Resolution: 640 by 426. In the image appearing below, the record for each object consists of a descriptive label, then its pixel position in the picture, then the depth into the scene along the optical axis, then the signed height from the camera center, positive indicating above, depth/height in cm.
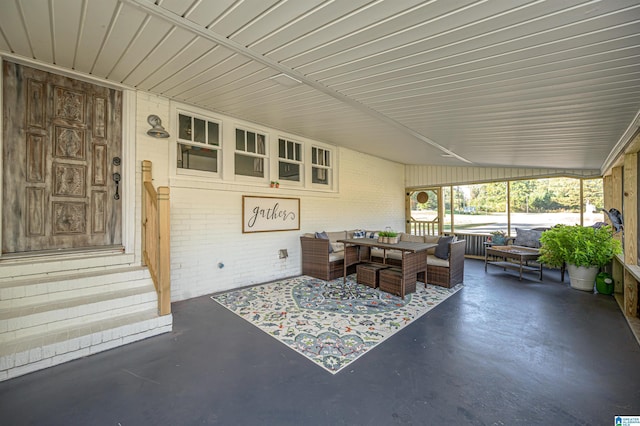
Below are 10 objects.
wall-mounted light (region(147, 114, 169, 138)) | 356 +114
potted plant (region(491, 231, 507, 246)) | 701 -67
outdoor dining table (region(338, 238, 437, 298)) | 425 -74
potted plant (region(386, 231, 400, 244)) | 486 -45
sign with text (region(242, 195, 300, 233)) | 487 -2
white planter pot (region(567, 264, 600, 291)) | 452 -110
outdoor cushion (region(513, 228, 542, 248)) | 641 -61
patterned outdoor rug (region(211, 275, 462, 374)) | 270 -134
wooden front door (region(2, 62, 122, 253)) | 293 +61
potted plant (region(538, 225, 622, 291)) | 437 -63
